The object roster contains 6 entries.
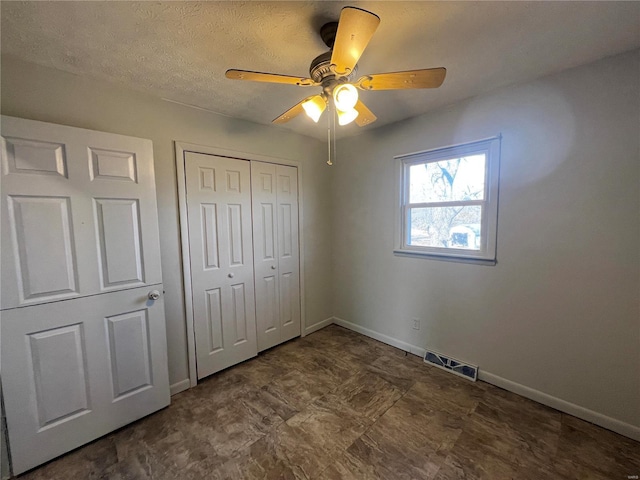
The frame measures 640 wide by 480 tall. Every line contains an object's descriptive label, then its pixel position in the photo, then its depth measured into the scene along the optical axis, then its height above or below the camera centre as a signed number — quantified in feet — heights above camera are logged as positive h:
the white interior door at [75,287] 4.72 -1.32
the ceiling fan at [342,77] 3.56 +2.31
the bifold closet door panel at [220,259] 7.41 -1.17
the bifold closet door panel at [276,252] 8.80 -1.13
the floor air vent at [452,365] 7.42 -4.43
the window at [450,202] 7.02 +0.51
